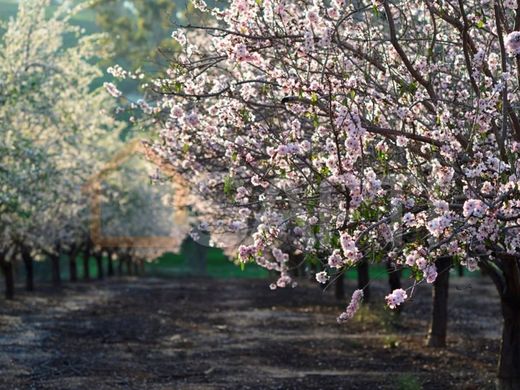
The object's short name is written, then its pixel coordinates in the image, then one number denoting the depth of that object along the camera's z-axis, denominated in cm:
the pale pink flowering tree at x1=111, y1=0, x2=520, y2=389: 1442
